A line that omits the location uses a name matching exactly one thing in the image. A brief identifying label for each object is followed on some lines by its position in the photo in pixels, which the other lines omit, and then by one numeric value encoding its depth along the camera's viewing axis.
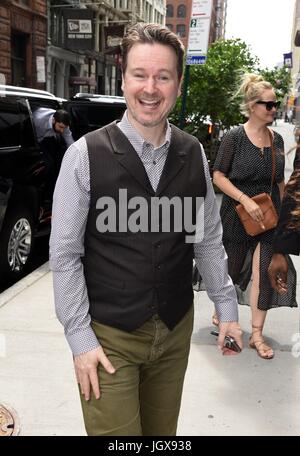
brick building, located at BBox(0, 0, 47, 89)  23.29
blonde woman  3.60
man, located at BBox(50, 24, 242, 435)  1.75
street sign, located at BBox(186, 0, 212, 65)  7.65
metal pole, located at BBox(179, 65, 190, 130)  8.24
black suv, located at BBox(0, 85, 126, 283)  5.42
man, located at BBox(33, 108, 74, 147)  7.12
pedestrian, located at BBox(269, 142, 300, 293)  2.49
